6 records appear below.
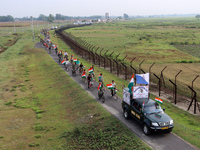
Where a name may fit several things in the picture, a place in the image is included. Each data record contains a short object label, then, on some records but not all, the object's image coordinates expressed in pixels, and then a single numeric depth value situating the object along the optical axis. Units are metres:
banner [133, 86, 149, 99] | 16.72
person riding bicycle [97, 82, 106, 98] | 22.00
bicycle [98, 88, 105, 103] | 21.74
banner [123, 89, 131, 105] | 17.19
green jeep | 14.20
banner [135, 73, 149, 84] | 18.12
